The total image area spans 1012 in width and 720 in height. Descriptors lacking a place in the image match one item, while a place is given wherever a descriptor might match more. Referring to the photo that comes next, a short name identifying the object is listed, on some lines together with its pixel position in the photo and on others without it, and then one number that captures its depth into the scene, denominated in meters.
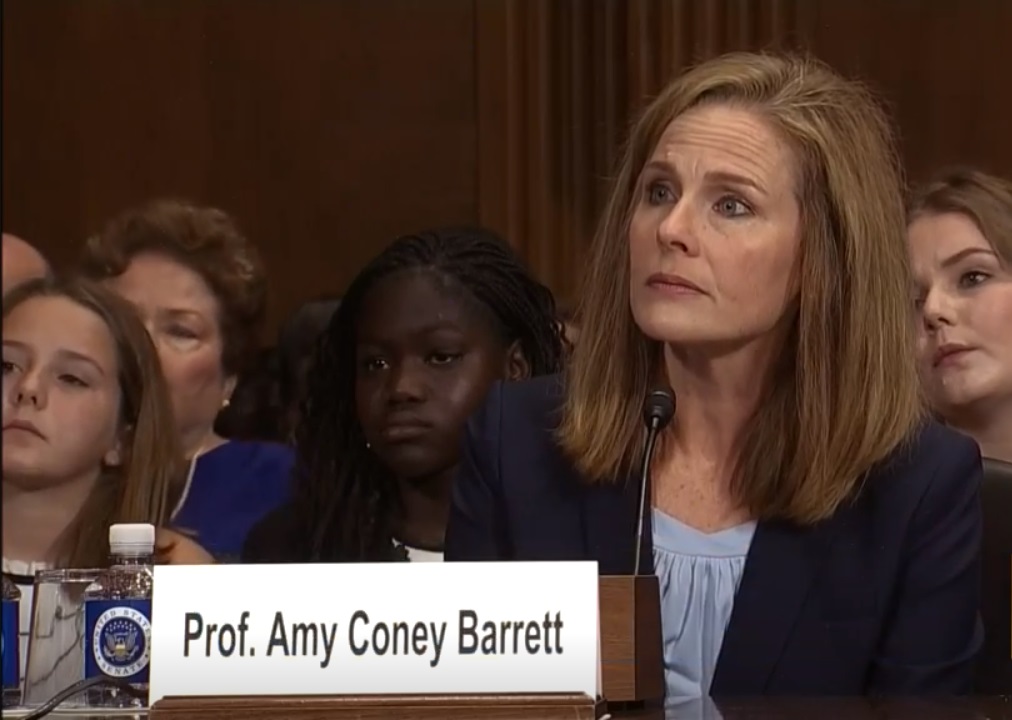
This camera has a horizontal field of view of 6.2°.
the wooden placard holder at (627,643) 6.57
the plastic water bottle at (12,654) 6.65
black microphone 6.71
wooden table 6.52
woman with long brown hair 6.86
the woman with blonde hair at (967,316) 7.16
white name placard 6.43
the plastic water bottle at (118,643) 6.62
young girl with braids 7.16
